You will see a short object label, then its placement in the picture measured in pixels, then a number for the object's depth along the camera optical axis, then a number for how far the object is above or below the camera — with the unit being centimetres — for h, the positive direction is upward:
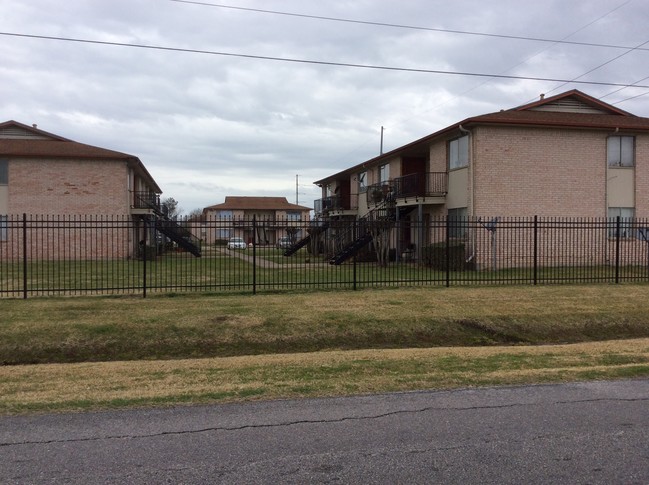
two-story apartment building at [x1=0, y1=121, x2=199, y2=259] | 2812 +268
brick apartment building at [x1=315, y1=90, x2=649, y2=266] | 2181 +274
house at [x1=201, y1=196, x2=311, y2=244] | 7506 +346
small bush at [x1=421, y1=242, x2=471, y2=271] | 2070 -77
